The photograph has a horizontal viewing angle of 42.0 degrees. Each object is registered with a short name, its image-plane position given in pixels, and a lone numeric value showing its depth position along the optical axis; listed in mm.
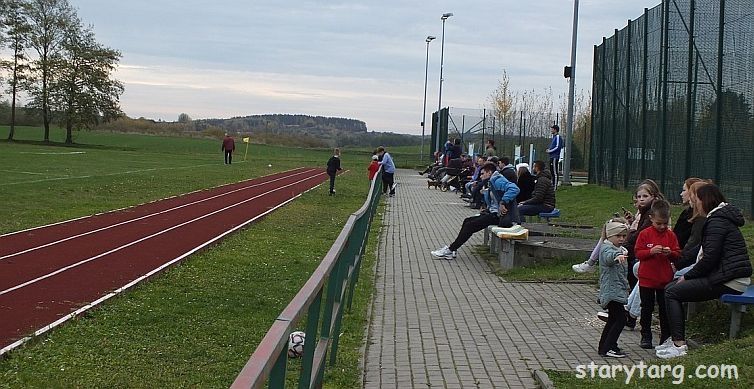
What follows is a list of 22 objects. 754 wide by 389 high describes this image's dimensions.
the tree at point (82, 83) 76500
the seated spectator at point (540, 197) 17134
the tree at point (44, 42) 75312
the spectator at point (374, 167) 30109
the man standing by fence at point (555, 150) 25944
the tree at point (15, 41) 73750
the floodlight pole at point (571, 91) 27578
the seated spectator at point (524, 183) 18297
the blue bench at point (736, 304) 7513
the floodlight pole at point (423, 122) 71500
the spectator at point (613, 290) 7965
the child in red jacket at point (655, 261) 8289
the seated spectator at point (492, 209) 14586
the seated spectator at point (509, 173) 16578
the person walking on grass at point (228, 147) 53781
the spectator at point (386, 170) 31514
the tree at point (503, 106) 49625
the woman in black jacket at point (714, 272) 7734
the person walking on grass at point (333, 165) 29891
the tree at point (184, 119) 120500
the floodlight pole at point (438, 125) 56400
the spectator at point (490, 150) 26330
